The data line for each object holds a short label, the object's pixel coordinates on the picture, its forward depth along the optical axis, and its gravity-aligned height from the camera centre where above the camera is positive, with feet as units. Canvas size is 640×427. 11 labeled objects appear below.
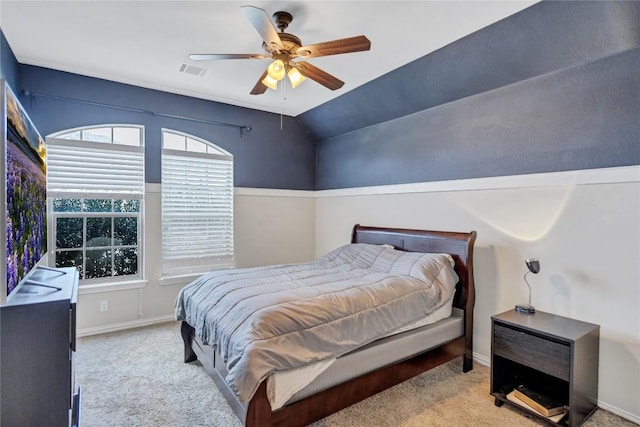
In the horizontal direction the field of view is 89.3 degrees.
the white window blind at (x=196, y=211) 13.25 -0.25
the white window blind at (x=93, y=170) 11.15 +1.23
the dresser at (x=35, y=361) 4.77 -2.41
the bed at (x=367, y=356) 6.01 -3.47
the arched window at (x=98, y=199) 11.30 +0.16
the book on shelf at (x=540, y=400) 7.01 -4.29
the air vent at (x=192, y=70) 10.86 +4.65
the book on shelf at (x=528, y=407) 6.88 -4.39
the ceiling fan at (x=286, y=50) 6.37 +3.46
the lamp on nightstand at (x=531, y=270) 8.26 -1.51
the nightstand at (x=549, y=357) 6.79 -3.27
